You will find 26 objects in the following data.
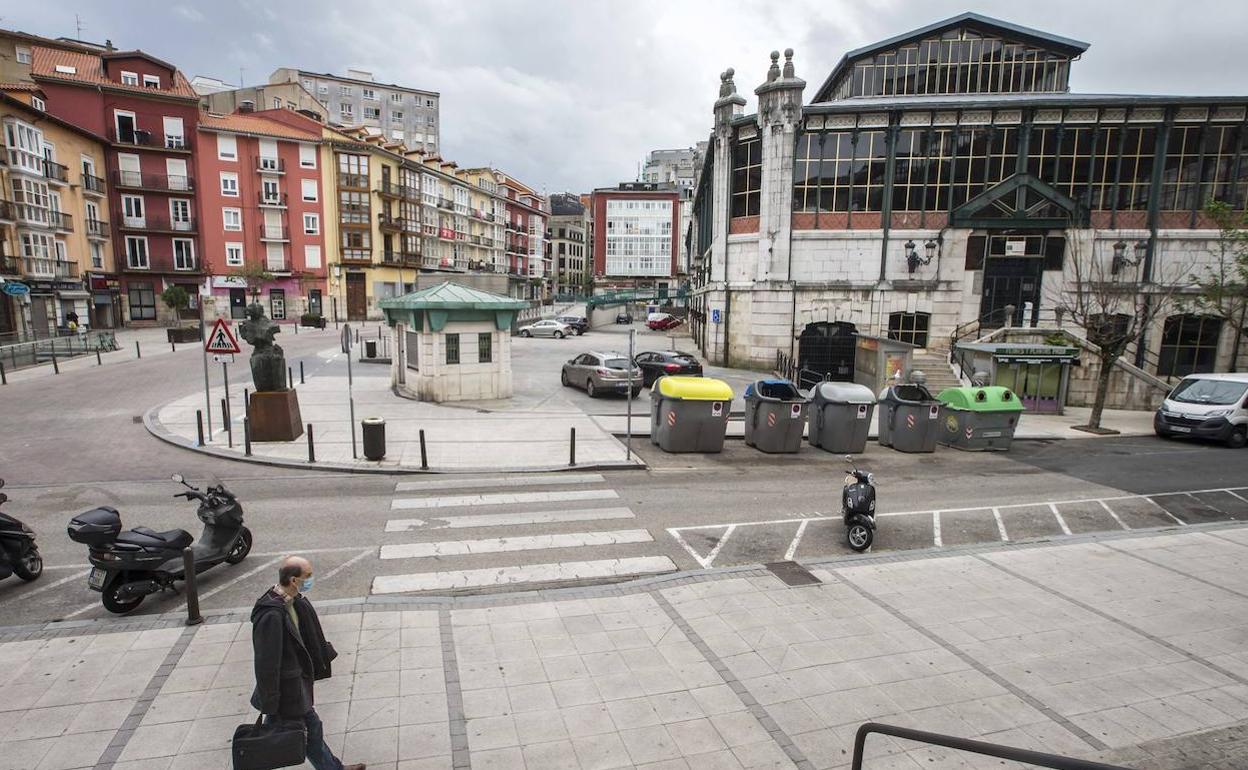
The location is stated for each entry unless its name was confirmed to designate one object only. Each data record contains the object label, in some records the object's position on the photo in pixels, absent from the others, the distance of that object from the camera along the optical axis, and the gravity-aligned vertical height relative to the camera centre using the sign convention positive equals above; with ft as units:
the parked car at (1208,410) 56.80 -8.94
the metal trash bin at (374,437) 42.65 -9.33
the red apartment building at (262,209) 164.04 +20.65
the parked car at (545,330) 148.05 -7.65
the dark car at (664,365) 80.74 -8.20
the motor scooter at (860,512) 30.07 -9.60
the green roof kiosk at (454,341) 62.23 -4.62
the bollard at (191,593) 21.16 -9.66
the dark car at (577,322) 157.79 -6.30
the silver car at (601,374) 72.28 -8.57
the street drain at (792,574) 26.04 -10.97
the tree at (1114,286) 85.17 +2.74
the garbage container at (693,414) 47.78 -8.29
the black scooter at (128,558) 21.91 -9.09
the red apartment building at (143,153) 149.38 +31.58
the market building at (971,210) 91.35 +13.12
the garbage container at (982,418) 53.16 -9.17
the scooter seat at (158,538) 22.58 -8.66
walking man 13.60 -7.67
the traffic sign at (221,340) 45.75 -3.48
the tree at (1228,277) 76.69 +3.97
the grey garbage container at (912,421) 51.57 -9.32
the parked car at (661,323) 188.03 -7.07
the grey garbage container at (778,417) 49.29 -8.73
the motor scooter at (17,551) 23.81 -9.63
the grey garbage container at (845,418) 50.24 -8.82
